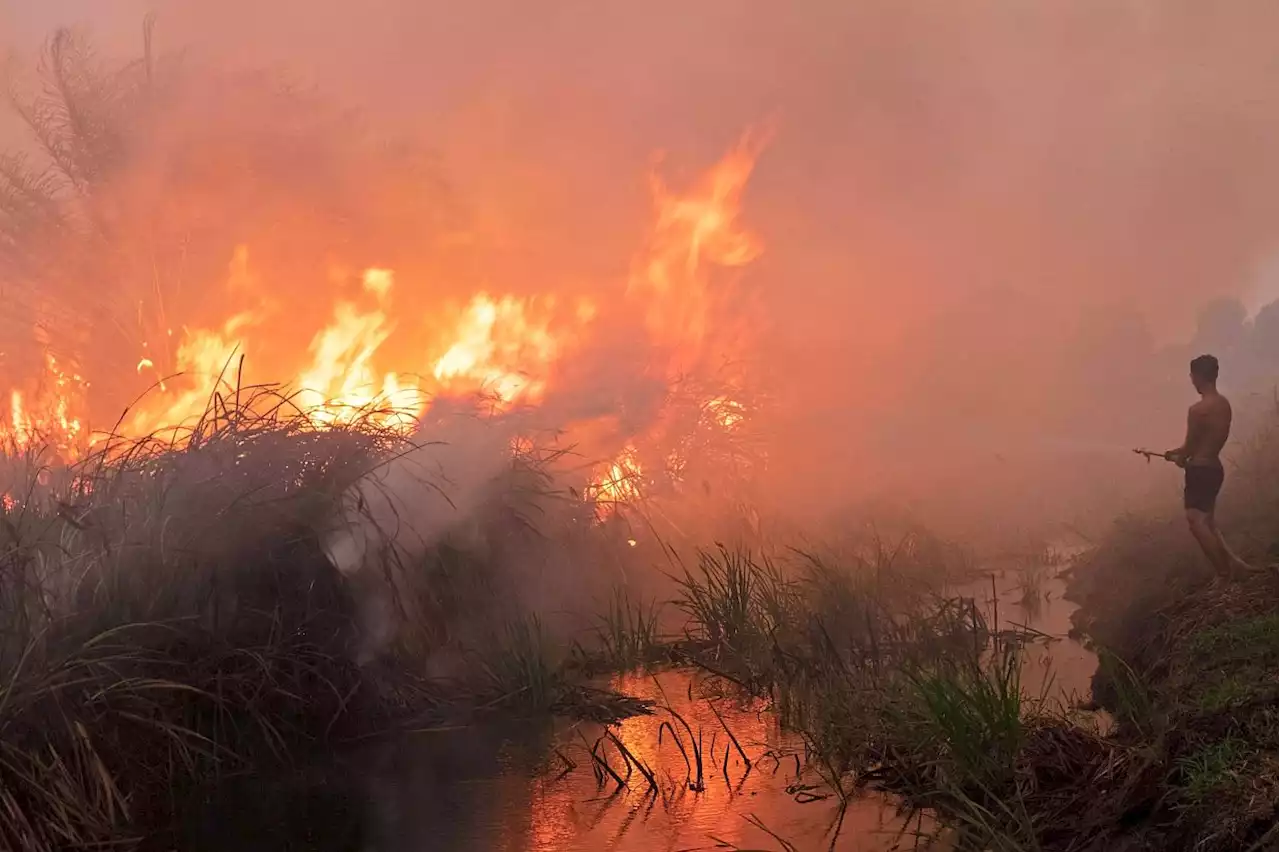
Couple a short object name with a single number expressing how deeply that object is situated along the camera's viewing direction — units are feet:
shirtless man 32.48
